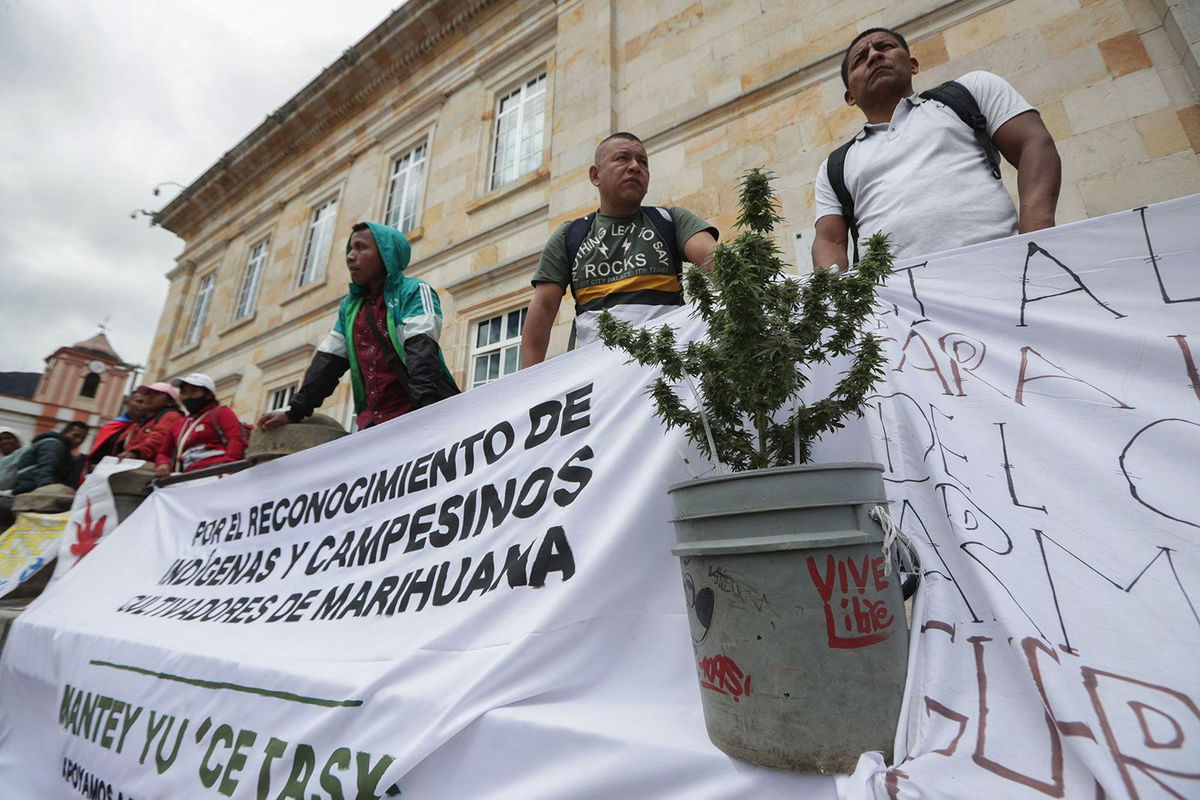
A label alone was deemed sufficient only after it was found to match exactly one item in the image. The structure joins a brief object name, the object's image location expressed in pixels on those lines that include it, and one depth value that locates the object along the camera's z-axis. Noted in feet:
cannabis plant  3.35
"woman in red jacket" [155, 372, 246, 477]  12.25
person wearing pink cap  13.75
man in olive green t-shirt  7.38
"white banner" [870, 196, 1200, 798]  2.46
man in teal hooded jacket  8.96
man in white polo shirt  5.34
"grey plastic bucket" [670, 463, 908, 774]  2.70
